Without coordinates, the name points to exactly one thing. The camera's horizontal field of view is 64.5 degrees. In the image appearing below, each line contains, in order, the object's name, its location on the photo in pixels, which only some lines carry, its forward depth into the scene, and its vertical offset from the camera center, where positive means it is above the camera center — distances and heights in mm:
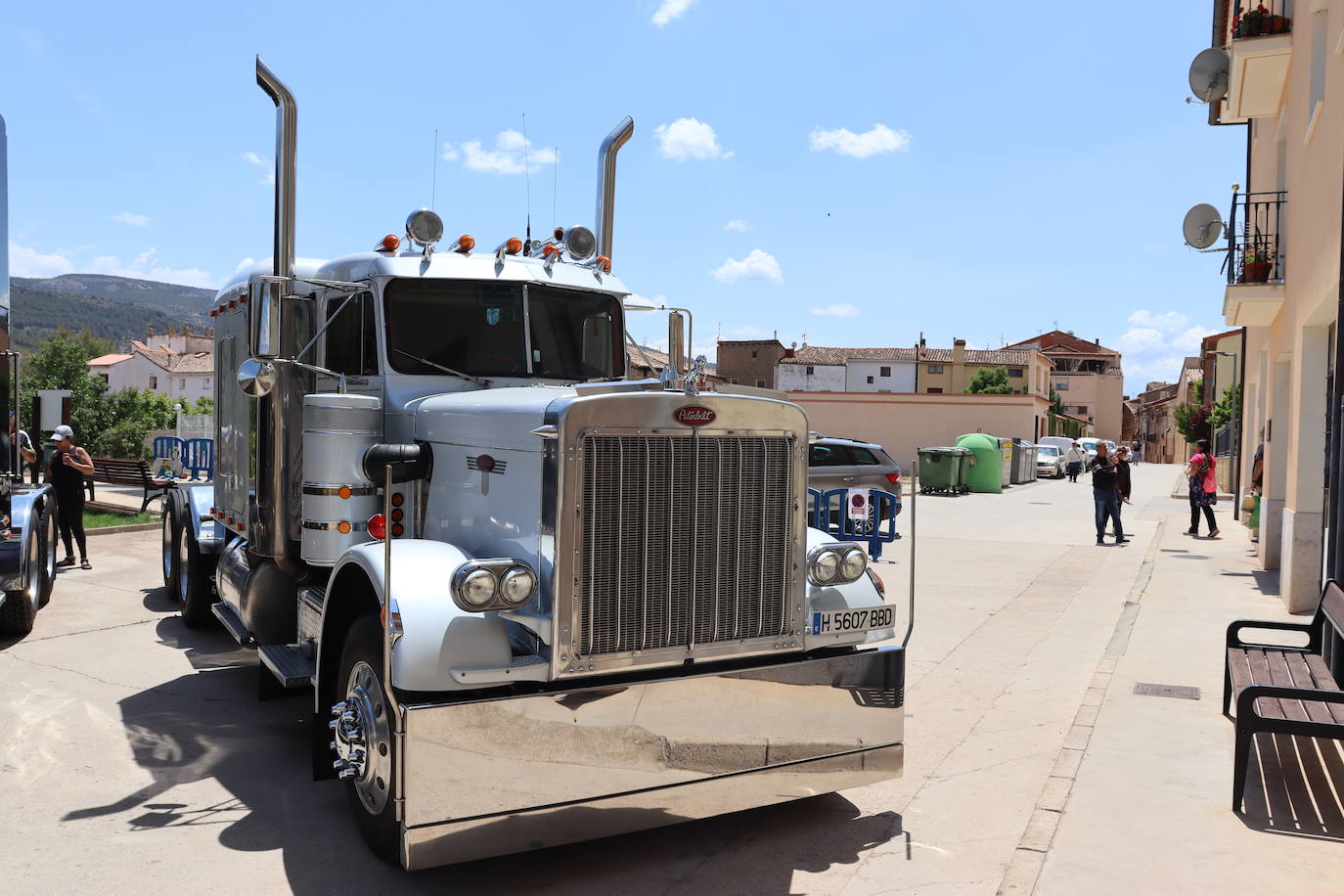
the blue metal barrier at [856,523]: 14893 -1431
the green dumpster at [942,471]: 28969 -1145
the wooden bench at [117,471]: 24609 -1376
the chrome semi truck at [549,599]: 3855 -696
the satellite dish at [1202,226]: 13703 +2692
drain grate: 6945 -1705
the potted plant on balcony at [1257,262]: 13008 +2131
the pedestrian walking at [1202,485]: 17844 -878
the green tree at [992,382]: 73912 +3337
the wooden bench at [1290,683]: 4789 -1281
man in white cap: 11109 -701
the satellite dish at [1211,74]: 14711 +4993
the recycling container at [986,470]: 30688 -1141
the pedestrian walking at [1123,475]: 17391 -727
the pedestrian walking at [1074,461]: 42000 -1170
